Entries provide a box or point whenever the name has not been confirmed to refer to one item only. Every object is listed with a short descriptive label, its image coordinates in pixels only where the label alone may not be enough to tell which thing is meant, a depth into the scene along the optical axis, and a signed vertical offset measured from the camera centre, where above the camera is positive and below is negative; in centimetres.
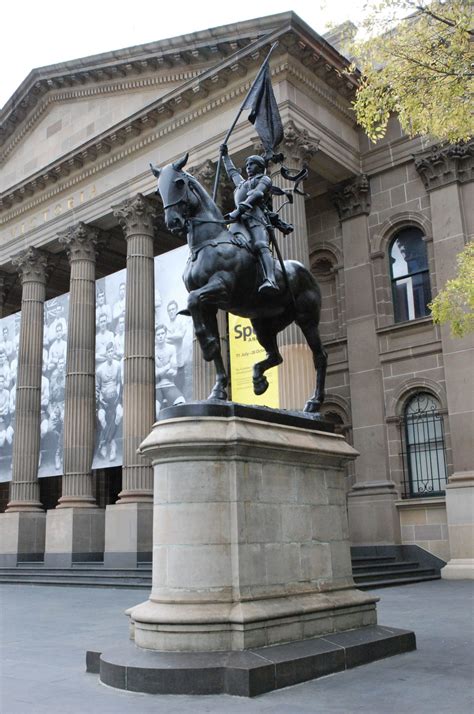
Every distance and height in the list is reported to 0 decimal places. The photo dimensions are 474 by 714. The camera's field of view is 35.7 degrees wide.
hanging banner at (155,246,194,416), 2381 +630
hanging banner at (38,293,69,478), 2805 +565
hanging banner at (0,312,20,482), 2997 +592
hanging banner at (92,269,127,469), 2573 +580
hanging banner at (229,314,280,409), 2159 +494
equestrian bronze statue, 848 +302
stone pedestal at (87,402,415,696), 679 -47
